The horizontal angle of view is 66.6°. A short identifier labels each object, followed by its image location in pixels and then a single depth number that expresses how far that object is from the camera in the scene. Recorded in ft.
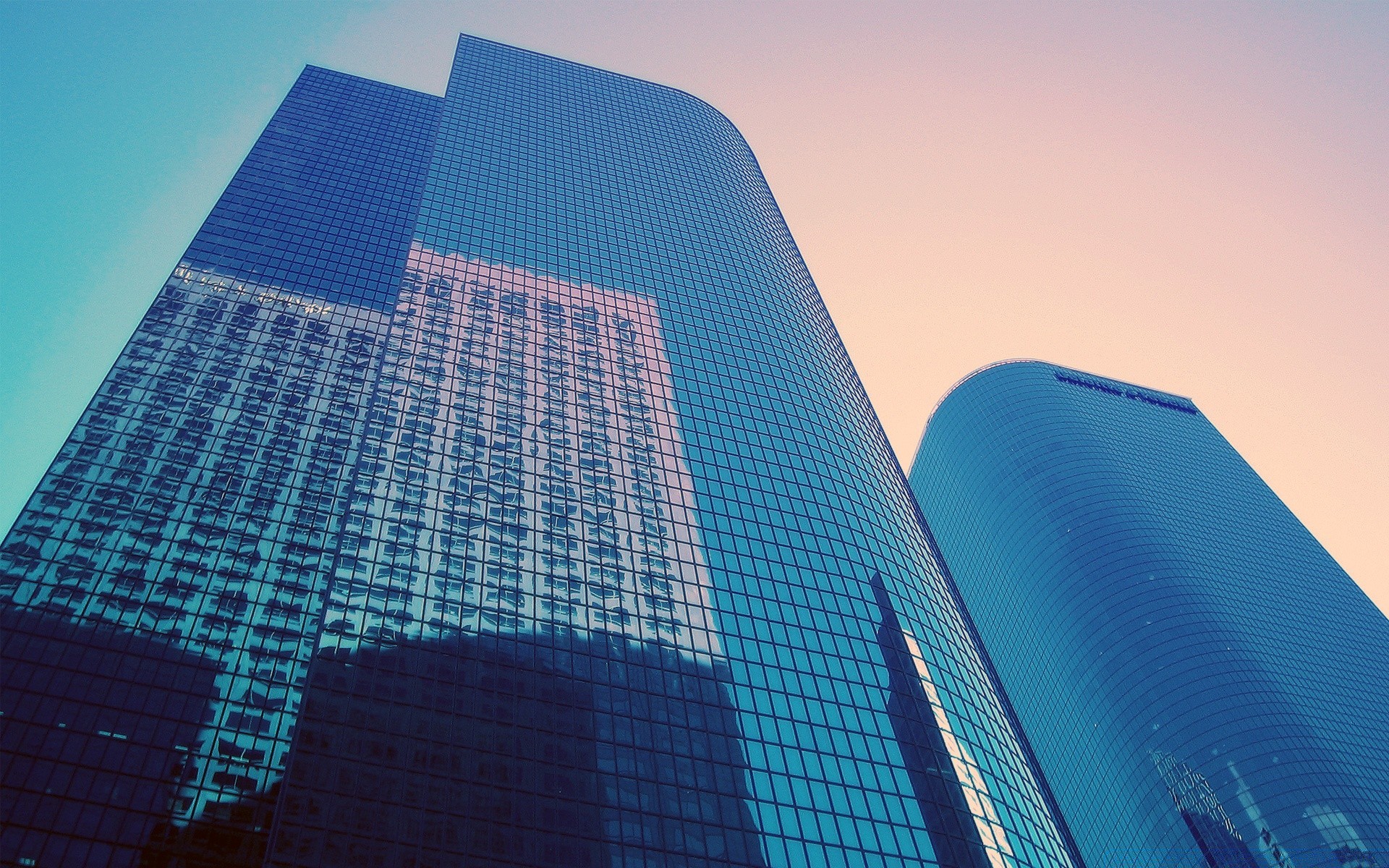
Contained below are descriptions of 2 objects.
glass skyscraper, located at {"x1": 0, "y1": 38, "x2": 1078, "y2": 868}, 197.57
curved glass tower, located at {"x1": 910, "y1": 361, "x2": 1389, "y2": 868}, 377.71
